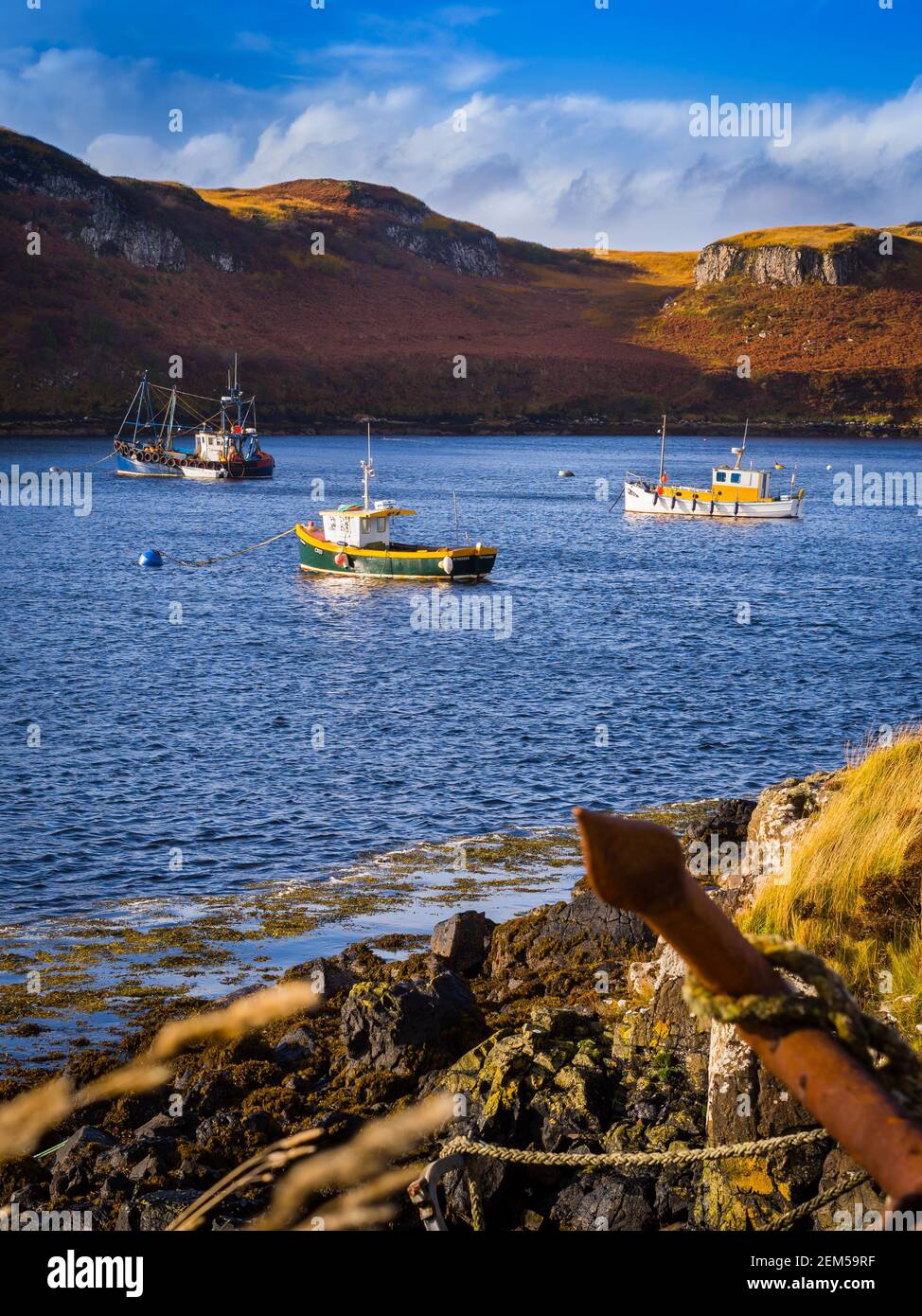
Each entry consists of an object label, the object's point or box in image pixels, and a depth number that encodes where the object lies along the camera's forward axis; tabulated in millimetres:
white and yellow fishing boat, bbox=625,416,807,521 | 83000
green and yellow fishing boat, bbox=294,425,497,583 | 51281
